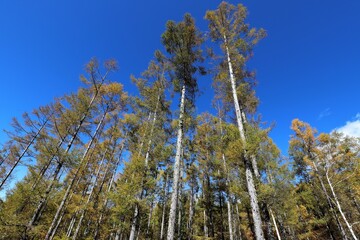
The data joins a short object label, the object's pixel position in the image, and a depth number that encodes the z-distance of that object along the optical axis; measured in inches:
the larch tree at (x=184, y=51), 450.0
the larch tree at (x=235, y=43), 424.8
